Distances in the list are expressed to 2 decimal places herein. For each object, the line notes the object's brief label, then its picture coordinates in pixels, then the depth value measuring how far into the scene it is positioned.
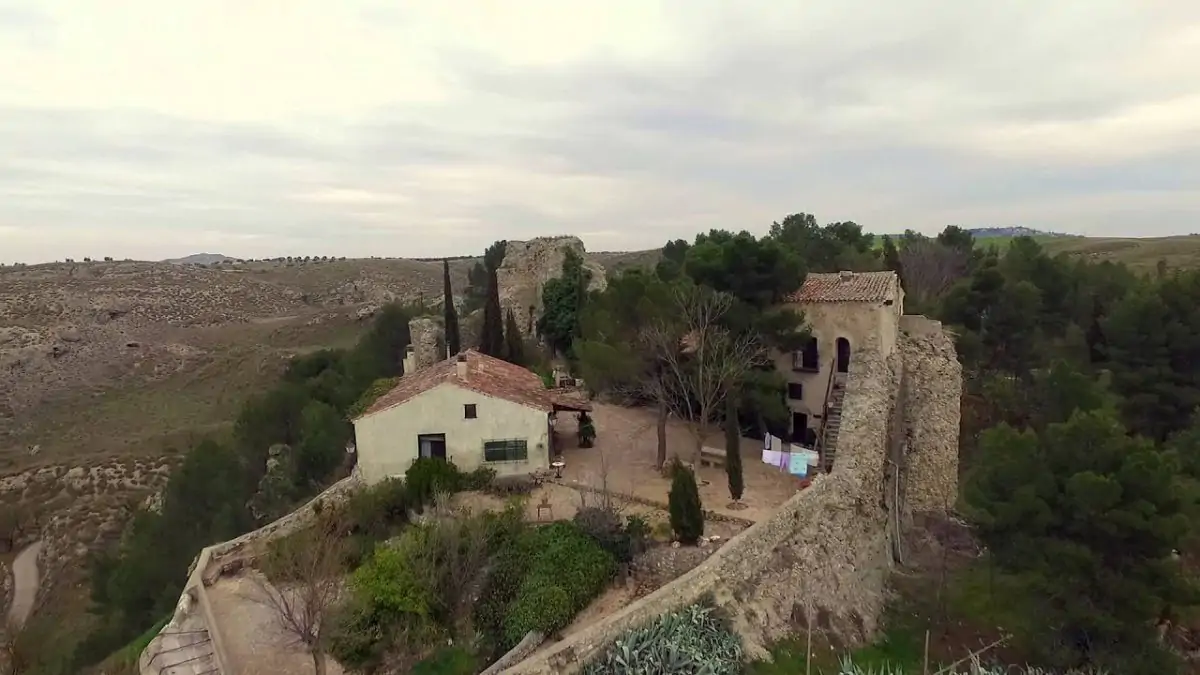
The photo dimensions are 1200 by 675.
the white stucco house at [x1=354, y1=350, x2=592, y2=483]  20.70
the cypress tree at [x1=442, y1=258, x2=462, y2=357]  34.38
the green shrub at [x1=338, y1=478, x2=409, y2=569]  19.09
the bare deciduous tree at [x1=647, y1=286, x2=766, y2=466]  21.73
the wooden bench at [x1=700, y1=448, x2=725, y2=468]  21.63
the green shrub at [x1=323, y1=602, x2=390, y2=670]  15.10
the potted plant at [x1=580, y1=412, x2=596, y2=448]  24.31
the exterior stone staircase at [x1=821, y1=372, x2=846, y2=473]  20.77
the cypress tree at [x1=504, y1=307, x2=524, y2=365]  35.25
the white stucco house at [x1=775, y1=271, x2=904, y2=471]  23.36
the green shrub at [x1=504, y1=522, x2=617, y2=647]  14.67
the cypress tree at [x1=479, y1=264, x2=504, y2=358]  34.62
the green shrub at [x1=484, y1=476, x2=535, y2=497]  20.22
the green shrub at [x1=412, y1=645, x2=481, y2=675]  14.88
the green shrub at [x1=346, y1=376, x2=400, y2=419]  24.97
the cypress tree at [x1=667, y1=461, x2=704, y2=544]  16.28
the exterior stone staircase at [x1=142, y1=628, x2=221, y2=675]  15.37
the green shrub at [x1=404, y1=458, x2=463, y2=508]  19.36
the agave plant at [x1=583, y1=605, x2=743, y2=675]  13.01
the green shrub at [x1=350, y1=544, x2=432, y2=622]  15.20
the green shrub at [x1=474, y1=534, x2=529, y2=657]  15.41
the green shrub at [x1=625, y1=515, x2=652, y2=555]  16.41
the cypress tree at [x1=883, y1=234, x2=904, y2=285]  33.44
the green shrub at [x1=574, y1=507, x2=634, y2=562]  16.38
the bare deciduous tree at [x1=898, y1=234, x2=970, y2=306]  43.98
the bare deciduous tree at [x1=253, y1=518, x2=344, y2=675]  14.14
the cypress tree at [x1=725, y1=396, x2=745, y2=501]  18.30
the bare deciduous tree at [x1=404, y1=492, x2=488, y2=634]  15.57
